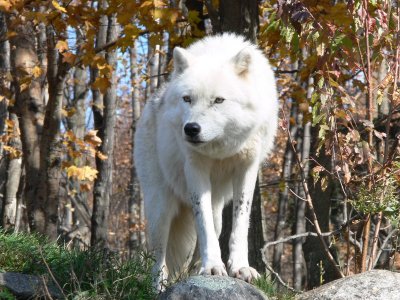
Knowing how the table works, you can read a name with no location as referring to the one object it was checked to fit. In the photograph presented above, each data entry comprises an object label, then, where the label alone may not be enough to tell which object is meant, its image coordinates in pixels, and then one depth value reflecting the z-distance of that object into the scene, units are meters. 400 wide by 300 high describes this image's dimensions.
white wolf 10.29
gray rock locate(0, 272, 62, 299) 9.33
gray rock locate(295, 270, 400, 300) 9.15
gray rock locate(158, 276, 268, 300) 8.61
